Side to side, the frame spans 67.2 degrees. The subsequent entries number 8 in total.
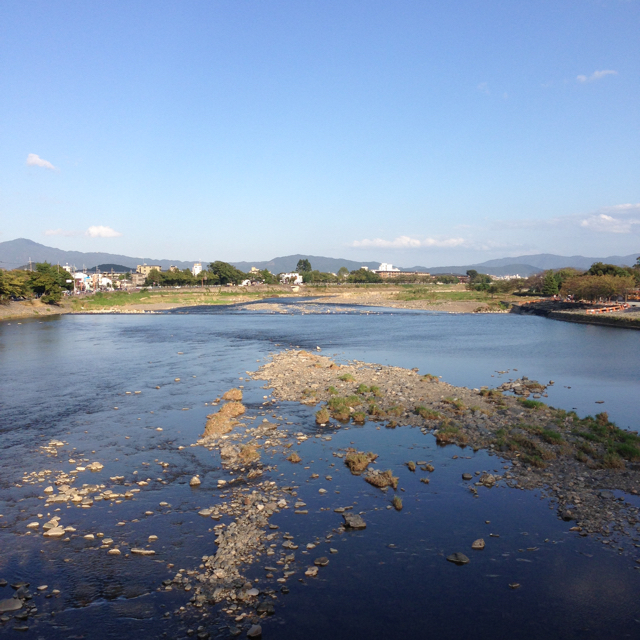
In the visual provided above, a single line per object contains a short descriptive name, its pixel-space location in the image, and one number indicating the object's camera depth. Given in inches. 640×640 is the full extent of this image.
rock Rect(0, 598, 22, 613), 271.1
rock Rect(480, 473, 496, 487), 437.8
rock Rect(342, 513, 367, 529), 362.9
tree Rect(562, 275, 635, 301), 2304.1
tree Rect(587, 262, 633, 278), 2662.4
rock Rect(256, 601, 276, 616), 271.0
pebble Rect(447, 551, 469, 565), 323.0
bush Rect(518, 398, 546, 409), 656.4
